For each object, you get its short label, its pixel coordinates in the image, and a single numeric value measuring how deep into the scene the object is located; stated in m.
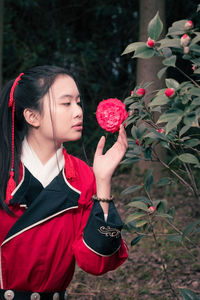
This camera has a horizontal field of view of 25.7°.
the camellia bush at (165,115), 1.57
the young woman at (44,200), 1.98
